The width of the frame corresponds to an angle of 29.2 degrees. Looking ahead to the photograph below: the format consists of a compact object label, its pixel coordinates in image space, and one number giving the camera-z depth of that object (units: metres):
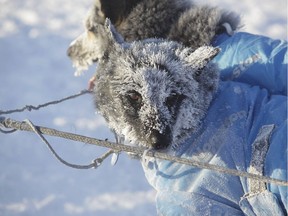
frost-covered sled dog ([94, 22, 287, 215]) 2.14
